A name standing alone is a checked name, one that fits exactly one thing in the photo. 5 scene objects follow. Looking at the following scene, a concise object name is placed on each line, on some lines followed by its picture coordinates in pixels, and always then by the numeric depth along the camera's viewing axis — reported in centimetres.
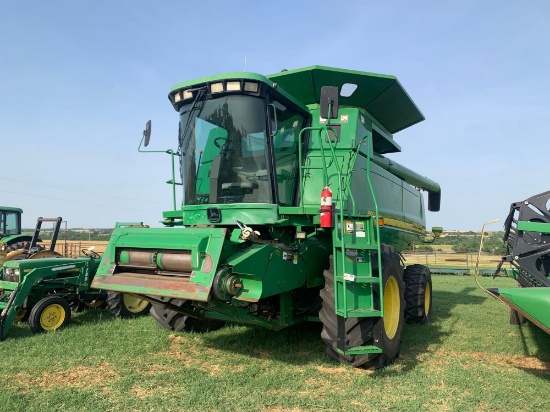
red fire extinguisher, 455
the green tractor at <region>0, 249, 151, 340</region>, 629
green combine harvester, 433
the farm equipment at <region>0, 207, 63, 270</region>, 905
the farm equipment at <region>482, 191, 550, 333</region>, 541
